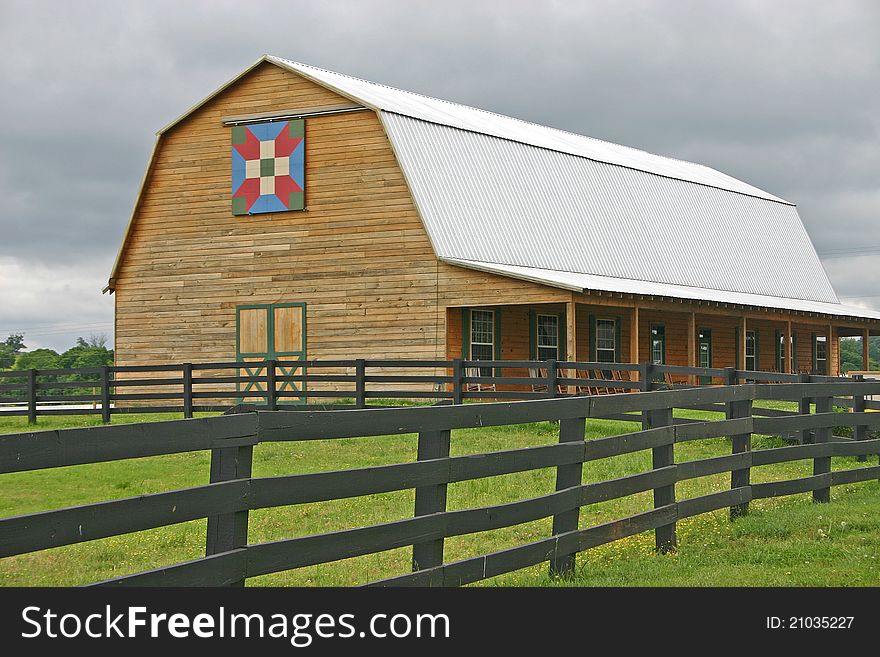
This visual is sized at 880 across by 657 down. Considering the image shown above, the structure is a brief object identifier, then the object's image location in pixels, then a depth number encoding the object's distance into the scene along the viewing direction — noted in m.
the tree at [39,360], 78.12
